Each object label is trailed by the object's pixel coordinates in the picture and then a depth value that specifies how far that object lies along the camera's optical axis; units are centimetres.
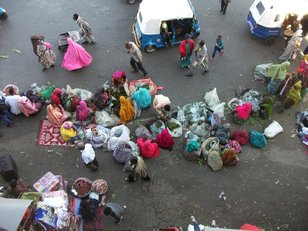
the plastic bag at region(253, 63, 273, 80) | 1277
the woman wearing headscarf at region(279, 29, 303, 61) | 1274
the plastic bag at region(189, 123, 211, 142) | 1077
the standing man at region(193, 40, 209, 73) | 1226
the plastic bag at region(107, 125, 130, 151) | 1041
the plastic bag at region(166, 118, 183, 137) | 1095
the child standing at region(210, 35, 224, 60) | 1264
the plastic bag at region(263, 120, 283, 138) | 1098
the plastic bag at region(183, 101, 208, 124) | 1124
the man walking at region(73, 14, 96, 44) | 1337
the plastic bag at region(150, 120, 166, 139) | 1085
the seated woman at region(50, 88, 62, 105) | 1105
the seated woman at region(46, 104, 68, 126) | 1095
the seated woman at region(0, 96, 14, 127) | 1092
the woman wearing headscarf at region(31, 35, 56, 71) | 1244
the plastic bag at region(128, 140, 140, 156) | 1022
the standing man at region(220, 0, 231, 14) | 1496
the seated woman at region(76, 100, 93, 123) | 1103
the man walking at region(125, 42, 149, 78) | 1194
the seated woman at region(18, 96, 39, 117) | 1102
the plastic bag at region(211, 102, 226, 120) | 1134
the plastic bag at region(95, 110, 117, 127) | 1113
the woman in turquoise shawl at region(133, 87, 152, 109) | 1122
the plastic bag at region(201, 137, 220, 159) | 1023
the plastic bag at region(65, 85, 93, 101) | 1166
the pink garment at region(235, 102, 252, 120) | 1108
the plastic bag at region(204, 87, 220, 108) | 1177
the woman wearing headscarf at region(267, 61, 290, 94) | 1177
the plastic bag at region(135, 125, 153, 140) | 1070
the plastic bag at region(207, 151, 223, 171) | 1005
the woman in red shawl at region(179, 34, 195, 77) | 1219
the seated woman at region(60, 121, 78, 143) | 1052
